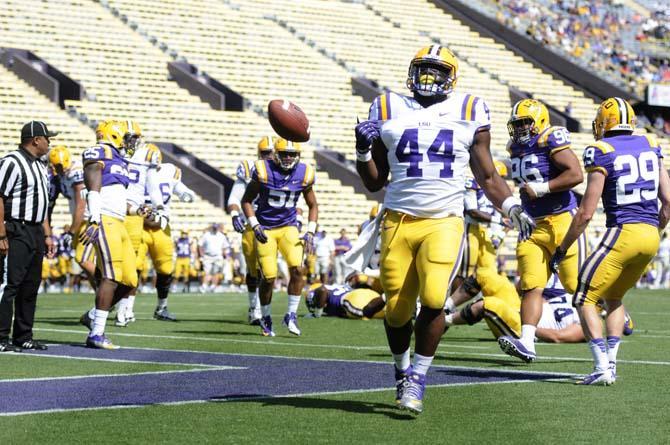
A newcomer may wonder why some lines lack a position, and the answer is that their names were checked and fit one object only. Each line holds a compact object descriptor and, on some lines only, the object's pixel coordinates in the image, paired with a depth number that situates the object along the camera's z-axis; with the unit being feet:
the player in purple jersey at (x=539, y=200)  58.49
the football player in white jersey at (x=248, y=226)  83.56
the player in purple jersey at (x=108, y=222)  64.69
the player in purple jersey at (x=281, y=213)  78.02
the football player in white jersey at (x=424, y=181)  41.27
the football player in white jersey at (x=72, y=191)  75.41
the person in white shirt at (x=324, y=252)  180.86
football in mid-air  46.16
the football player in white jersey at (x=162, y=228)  90.63
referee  63.00
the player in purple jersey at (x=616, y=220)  49.62
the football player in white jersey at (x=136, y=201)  85.15
